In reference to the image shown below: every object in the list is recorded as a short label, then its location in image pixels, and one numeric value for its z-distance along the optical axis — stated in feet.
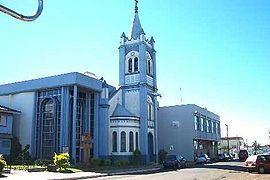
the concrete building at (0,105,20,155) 87.41
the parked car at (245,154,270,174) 59.71
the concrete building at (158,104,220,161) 126.00
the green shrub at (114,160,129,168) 87.01
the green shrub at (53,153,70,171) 63.43
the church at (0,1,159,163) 88.03
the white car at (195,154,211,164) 111.90
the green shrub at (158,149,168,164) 113.13
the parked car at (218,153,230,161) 133.52
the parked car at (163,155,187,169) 83.47
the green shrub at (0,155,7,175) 53.09
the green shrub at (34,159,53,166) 74.03
